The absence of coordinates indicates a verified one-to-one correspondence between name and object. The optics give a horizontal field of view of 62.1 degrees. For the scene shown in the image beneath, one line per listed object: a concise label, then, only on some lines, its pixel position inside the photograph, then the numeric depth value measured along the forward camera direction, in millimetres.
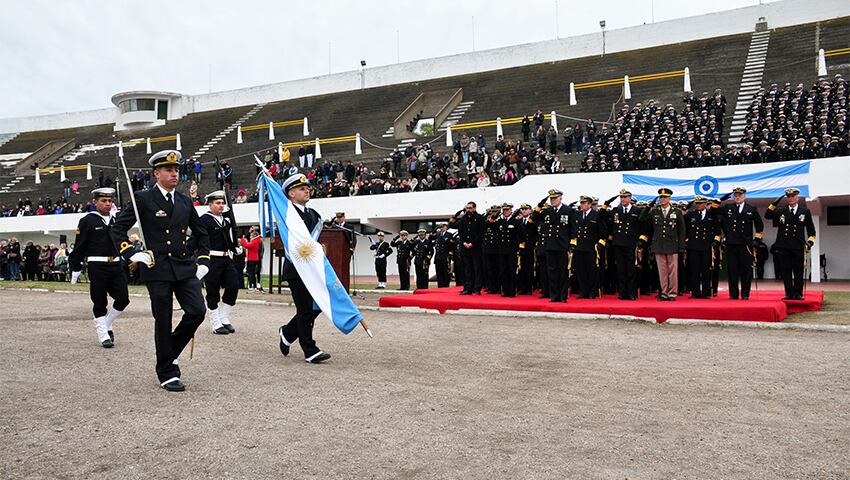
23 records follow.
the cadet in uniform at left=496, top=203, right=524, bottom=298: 13969
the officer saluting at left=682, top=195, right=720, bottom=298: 12297
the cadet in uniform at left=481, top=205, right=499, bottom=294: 14188
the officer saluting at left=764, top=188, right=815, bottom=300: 12109
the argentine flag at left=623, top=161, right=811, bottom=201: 18484
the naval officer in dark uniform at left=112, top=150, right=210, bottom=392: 6250
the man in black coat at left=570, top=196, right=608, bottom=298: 12484
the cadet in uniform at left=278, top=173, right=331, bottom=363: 7449
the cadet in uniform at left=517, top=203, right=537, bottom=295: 13773
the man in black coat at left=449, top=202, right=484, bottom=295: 14781
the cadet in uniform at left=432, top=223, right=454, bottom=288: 18797
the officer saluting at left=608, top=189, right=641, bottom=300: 12516
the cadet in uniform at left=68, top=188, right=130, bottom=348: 8922
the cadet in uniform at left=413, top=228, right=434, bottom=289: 20109
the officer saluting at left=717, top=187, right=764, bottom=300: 12070
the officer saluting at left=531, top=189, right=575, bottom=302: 12469
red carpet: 10562
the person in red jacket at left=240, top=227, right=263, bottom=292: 20094
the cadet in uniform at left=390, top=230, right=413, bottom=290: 20828
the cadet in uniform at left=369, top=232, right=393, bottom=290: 20803
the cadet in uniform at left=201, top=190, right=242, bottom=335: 10195
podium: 15812
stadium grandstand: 21797
